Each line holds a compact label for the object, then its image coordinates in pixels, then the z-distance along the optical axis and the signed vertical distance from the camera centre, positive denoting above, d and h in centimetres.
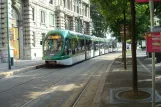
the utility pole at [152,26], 705 +15
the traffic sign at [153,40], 692 +12
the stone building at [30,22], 3503 +336
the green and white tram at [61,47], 2695 +1
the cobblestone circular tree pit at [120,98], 947 -157
